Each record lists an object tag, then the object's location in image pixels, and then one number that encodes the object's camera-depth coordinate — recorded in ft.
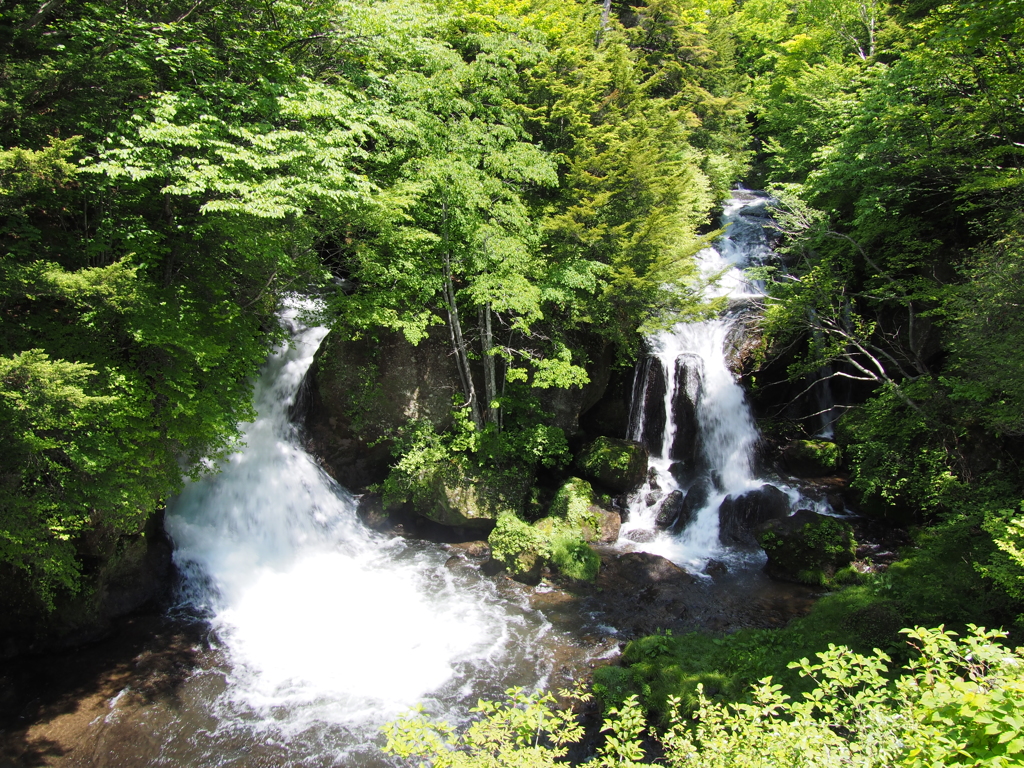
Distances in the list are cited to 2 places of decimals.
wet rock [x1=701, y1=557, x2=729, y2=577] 36.36
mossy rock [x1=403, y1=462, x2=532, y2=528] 39.68
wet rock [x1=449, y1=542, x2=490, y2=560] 38.52
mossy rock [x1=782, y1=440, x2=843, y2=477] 45.55
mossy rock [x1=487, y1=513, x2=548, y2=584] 35.63
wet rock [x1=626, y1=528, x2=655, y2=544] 41.78
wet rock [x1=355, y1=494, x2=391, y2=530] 41.32
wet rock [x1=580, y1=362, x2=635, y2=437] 50.19
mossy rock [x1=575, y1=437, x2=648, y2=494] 44.06
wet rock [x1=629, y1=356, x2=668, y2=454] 49.16
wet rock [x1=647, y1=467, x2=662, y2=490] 45.73
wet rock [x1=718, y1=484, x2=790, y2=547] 40.45
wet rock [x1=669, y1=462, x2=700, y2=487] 46.62
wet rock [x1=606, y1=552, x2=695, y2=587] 35.19
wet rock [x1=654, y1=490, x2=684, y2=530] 43.16
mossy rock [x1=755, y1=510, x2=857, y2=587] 34.60
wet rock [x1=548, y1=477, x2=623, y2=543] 40.52
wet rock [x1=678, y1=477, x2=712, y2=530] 42.73
